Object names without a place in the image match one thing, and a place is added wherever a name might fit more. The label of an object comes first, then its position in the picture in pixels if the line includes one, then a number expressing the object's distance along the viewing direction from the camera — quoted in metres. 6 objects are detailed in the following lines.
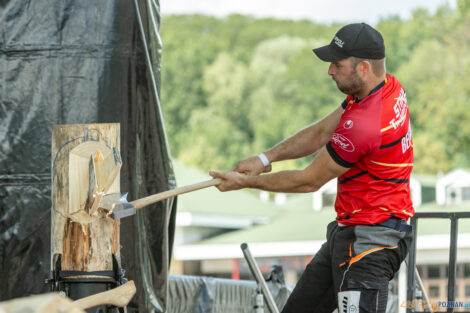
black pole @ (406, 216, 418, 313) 10.79
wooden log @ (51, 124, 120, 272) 8.69
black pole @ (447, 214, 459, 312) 10.75
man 9.01
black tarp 10.66
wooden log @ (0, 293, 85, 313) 5.54
